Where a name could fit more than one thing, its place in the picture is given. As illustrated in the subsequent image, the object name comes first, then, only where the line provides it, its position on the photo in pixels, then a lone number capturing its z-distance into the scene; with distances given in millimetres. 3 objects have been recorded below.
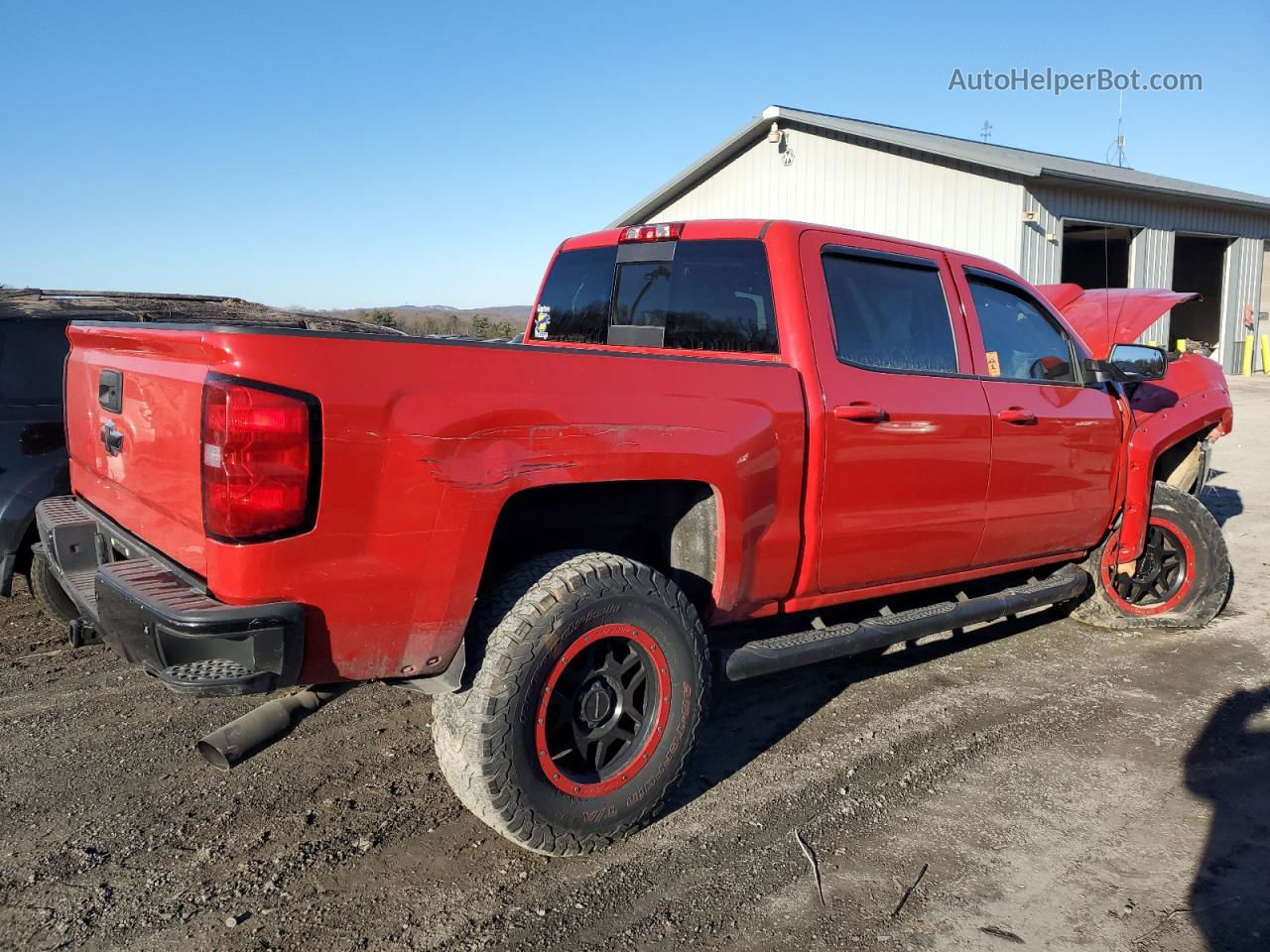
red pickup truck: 2523
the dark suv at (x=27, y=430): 4785
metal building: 16078
